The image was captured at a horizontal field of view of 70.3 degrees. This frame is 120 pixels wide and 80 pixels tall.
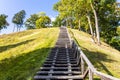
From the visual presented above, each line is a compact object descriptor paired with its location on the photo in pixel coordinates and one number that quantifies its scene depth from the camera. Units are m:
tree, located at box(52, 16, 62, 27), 38.27
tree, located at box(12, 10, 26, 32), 50.98
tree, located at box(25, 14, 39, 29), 44.81
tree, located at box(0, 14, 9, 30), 19.73
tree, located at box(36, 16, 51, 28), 38.90
